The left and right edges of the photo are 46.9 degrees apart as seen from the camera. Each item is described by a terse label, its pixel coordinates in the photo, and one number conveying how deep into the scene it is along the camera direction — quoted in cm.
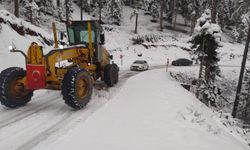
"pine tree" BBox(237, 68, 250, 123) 3018
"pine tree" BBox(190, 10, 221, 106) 2531
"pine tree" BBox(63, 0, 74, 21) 5554
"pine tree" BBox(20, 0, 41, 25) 4441
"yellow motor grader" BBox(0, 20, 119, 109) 1037
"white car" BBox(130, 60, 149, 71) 3148
